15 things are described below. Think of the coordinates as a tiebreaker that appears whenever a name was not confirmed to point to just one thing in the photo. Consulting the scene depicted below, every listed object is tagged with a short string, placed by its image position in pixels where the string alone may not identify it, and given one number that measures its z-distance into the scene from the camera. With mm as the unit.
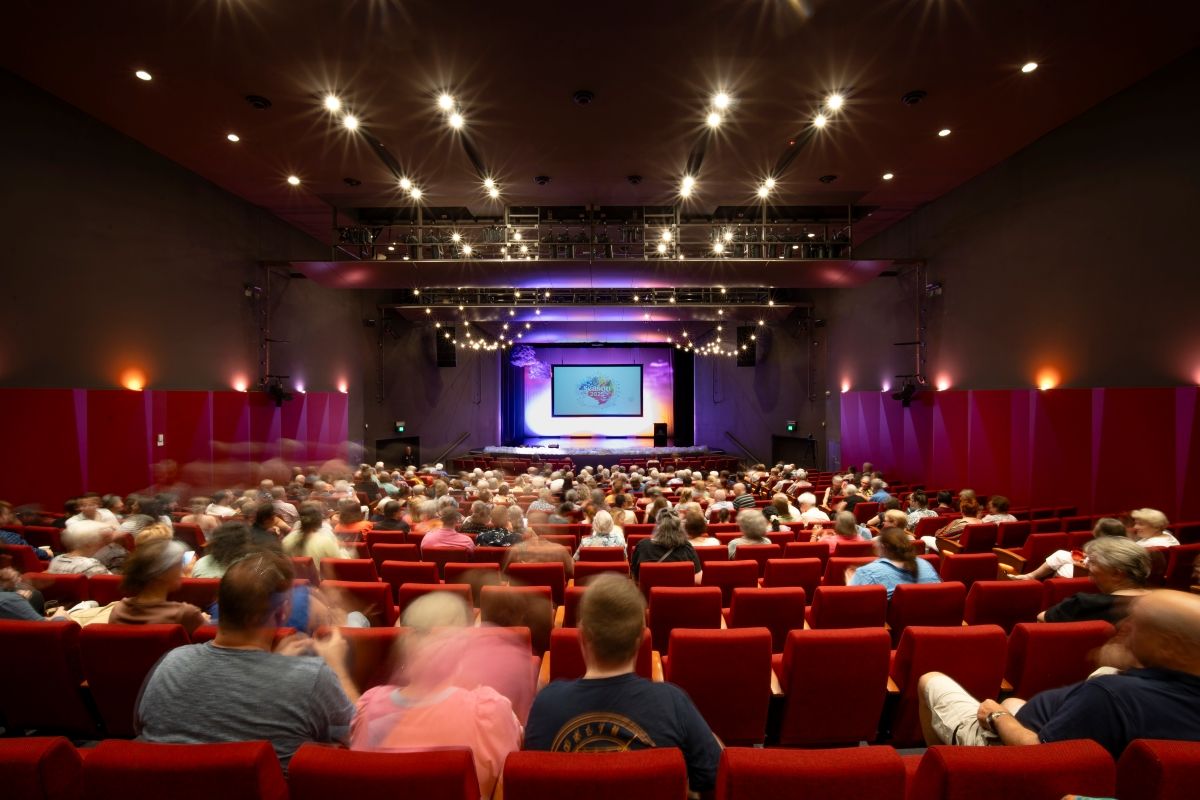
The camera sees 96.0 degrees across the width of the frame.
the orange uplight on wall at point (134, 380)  9170
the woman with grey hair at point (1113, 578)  2639
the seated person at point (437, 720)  1688
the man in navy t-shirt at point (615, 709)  1568
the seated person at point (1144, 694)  1592
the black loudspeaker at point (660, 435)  26562
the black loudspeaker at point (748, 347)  21406
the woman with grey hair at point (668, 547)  4316
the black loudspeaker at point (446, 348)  20997
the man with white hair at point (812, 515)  6899
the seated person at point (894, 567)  3559
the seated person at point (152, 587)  2582
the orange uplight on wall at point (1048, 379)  9133
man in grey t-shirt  1593
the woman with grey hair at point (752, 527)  4844
